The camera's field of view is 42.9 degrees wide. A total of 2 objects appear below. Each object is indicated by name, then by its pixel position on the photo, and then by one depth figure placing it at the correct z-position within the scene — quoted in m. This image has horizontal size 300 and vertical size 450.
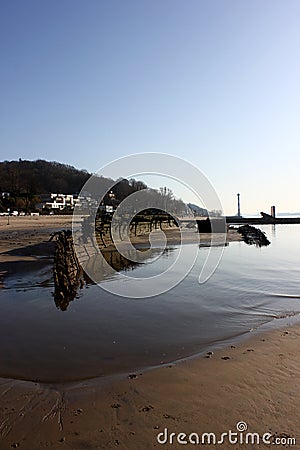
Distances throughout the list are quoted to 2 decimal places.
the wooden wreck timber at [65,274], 10.36
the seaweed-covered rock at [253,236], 32.45
